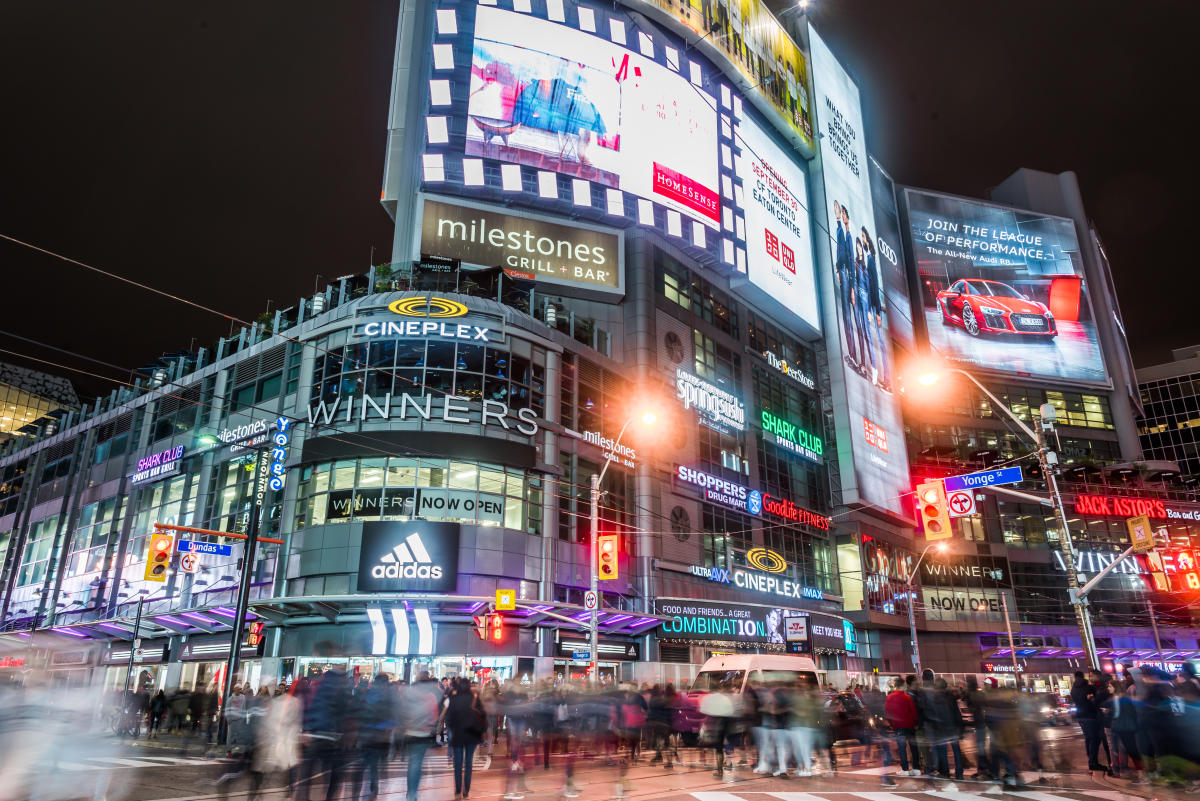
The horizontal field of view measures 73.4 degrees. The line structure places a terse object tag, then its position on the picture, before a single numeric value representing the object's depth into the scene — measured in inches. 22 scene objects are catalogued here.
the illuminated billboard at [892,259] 3169.3
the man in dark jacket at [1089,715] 671.1
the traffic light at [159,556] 976.3
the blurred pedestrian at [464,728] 537.3
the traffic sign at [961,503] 936.9
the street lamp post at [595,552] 1112.9
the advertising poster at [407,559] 1227.9
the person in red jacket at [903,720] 651.5
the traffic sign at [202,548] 1085.1
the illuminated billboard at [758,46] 2454.5
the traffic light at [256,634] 1242.0
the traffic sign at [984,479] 875.4
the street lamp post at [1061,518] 856.2
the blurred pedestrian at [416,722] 483.2
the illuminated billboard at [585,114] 1921.8
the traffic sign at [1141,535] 888.3
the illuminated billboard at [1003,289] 3435.0
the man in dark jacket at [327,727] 434.3
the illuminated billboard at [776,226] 2359.1
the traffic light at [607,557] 1184.2
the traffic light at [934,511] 840.9
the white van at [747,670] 933.8
